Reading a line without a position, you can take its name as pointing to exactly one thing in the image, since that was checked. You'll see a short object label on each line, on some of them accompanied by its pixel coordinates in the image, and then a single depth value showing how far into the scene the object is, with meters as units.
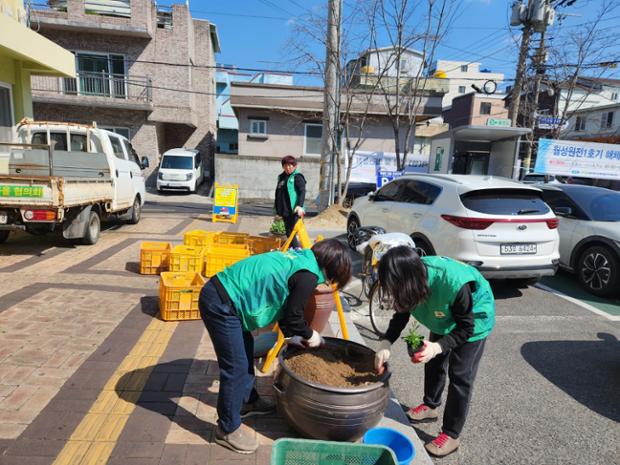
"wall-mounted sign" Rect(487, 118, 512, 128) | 12.91
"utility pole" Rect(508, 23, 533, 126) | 14.45
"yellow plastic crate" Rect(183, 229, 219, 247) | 6.45
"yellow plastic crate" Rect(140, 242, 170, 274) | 6.01
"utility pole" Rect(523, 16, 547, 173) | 14.72
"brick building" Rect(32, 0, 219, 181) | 19.27
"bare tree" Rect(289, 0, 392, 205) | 12.76
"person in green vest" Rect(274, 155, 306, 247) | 6.09
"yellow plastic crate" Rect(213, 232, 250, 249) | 6.54
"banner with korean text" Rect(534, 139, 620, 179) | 12.26
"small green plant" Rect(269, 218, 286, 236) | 8.08
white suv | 5.25
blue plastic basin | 2.28
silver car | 5.91
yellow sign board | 11.63
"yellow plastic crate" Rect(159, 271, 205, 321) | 4.32
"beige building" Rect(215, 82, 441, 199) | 19.23
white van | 19.46
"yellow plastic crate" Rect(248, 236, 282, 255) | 6.41
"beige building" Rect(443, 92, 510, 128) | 38.88
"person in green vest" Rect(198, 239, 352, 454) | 2.21
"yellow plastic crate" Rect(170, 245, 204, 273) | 5.59
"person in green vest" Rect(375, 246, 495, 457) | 2.10
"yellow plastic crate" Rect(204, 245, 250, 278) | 5.64
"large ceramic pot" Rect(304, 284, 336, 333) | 3.51
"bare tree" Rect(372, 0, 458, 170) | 12.86
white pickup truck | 6.35
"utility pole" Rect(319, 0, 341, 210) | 12.46
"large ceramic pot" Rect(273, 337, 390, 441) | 2.24
